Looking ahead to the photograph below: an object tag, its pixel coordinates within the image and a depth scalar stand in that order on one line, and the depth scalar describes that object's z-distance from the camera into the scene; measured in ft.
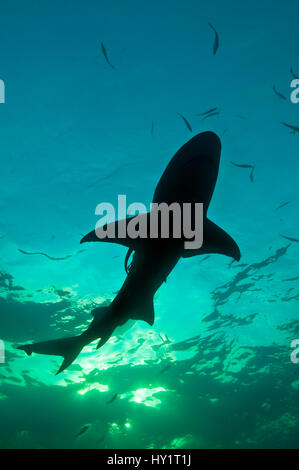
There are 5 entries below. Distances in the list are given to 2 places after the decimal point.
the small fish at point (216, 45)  21.79
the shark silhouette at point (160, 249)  10.92
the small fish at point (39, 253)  42.70
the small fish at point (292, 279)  48.12
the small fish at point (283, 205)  36.78
